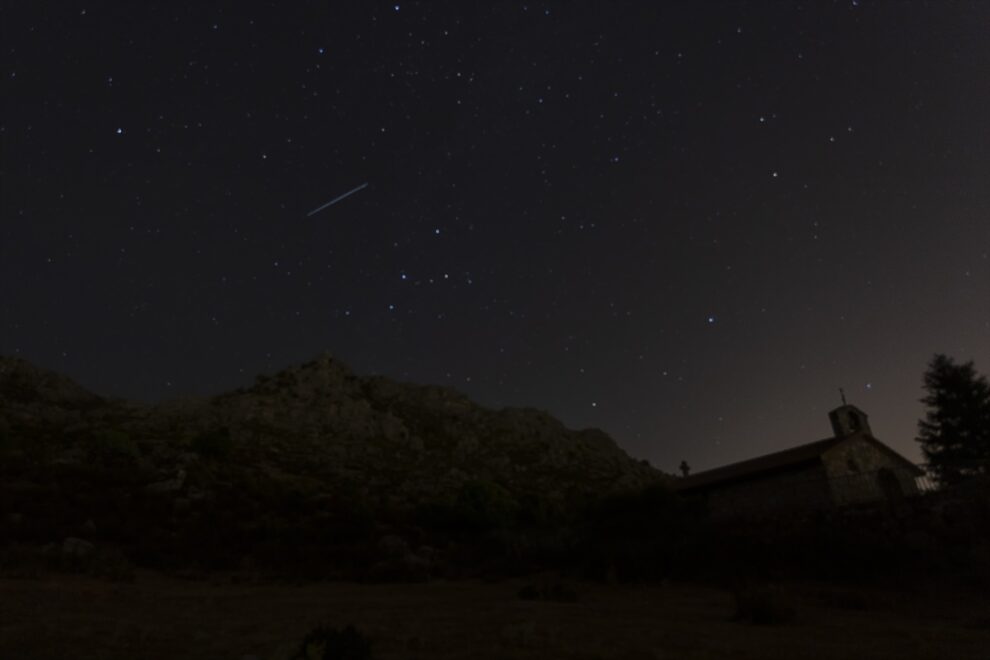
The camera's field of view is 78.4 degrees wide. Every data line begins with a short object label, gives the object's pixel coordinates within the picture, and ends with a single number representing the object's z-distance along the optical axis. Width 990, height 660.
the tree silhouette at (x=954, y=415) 37.19
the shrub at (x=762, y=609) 10.59
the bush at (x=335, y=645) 6.12
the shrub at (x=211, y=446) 37.84
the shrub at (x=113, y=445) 33.91
